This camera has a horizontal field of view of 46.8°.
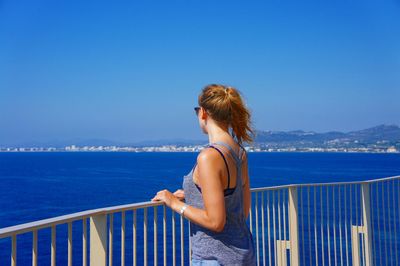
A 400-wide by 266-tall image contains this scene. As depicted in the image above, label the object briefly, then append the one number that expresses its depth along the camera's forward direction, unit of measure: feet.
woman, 5.73
